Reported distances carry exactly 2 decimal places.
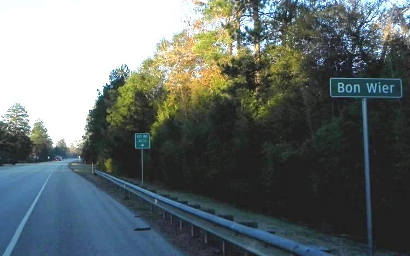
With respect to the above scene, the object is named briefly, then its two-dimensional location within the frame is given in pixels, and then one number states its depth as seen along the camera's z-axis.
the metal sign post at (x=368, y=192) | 7.71
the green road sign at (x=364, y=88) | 8.23
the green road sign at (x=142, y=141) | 26.52
